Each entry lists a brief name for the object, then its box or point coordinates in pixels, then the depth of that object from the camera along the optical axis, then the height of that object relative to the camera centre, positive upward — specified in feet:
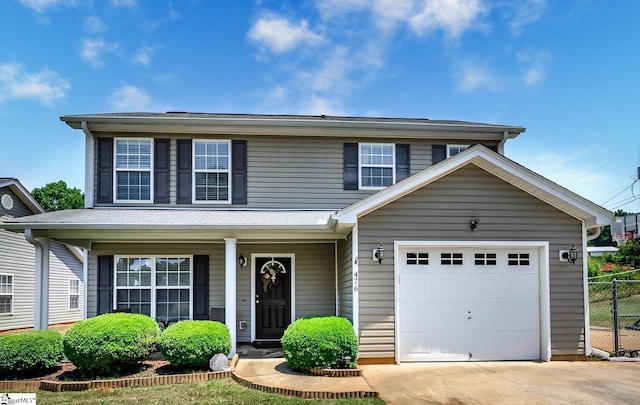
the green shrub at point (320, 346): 26.68 -5.89
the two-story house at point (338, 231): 29.84 +0.35
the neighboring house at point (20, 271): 55.67 -4.15
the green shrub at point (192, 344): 27.14 -5.87
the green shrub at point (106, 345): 26.13 -5.71
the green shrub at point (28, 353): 26.50 -6.24
